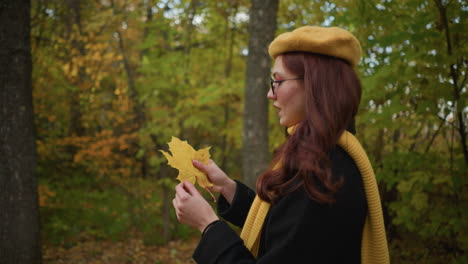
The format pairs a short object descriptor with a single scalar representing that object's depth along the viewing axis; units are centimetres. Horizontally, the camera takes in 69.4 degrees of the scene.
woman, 123
